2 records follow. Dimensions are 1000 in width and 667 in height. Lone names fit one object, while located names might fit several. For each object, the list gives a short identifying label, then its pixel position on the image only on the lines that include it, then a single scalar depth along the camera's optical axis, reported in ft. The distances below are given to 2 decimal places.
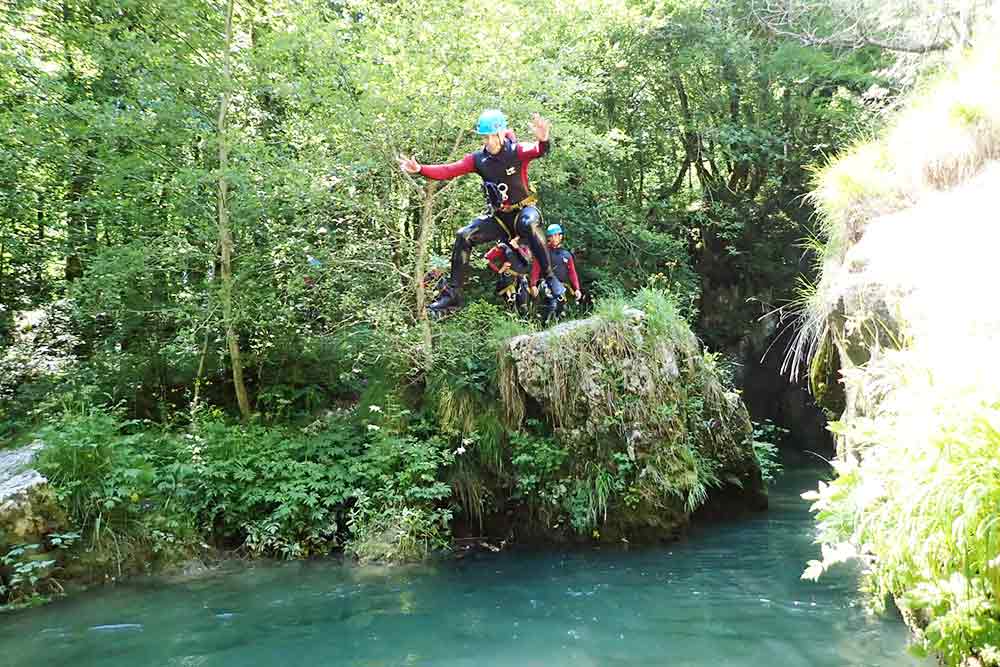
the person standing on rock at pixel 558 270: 27.02
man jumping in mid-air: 22.47
